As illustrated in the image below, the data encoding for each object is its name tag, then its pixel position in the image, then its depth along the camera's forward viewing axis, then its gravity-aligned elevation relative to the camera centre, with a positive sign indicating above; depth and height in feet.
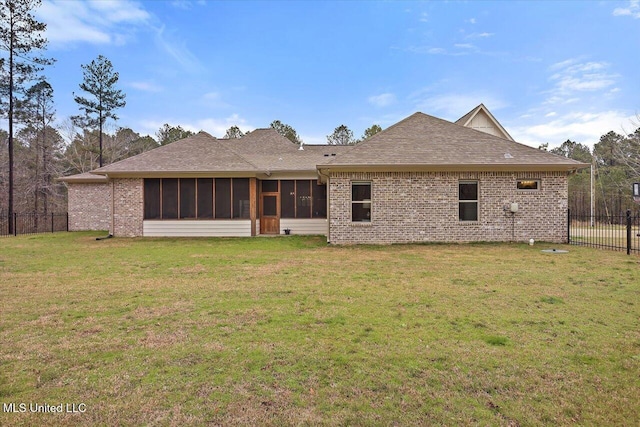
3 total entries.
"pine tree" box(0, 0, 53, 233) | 55.26 +29.51
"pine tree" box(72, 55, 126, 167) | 78.12 +30.59
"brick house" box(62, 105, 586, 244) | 37.24 +2.81
